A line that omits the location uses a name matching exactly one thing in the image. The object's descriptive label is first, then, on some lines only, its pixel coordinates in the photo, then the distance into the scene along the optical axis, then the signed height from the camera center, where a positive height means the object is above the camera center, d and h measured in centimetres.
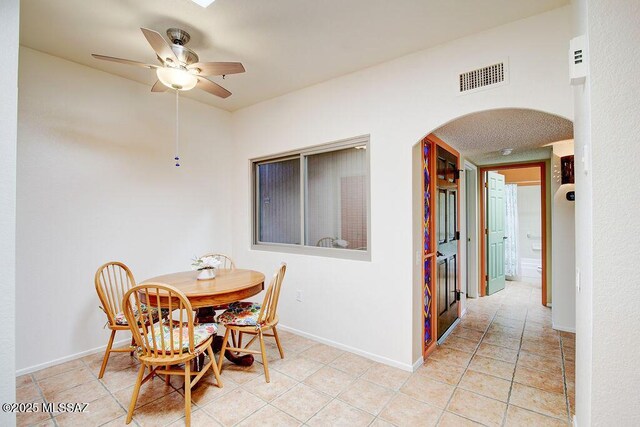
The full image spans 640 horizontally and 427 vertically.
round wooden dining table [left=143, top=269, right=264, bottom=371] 210 -55
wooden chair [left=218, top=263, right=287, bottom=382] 232 -84
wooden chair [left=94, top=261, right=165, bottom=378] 235 -69
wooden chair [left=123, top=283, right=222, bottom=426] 181 -84
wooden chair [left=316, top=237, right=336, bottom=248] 318 -29
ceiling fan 196 +105
